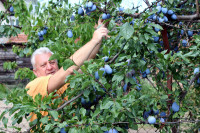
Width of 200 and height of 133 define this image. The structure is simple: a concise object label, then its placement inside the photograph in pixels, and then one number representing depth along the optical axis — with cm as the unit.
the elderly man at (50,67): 148
